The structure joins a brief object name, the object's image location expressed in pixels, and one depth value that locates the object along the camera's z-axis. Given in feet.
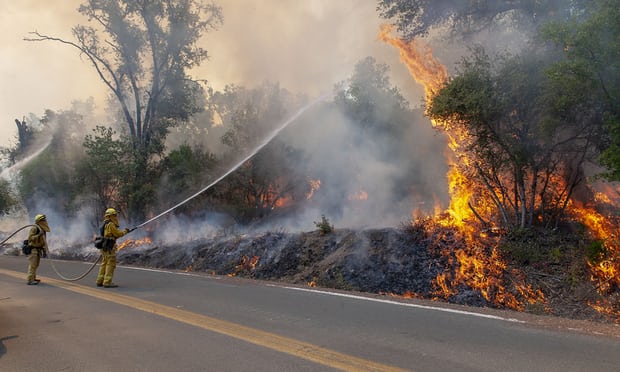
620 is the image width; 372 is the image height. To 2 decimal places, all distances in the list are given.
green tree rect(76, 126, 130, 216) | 68.74
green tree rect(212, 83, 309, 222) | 65.41
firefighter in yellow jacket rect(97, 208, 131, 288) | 30.32
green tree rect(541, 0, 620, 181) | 23.52
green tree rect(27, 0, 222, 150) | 75.25
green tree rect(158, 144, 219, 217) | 67.97
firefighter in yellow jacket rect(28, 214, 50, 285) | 33.32
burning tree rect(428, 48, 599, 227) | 32.27
